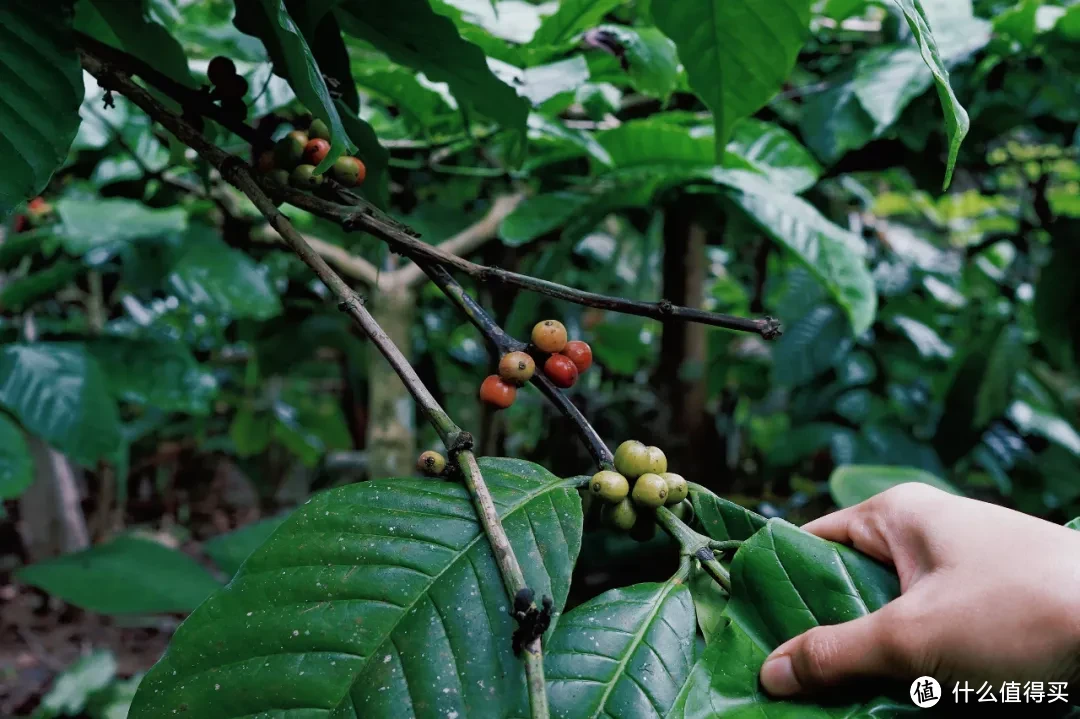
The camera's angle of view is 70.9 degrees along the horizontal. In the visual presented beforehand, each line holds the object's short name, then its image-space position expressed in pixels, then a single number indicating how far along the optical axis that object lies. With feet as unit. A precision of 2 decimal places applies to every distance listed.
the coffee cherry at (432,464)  1.56
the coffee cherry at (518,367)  1.54
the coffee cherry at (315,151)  1.76
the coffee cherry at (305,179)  1.72
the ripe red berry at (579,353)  1.66
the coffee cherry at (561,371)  1.59
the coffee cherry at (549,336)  1.61
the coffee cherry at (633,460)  1.56
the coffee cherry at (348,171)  1.80
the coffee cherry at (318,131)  1.85
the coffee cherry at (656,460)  1.57
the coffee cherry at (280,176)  1.77
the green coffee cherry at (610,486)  1.50
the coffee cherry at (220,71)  1.94
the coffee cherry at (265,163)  1.81
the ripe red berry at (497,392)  1.60
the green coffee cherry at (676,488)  1.56
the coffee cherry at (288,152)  1.77
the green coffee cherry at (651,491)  1.50
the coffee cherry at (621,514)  1.53
